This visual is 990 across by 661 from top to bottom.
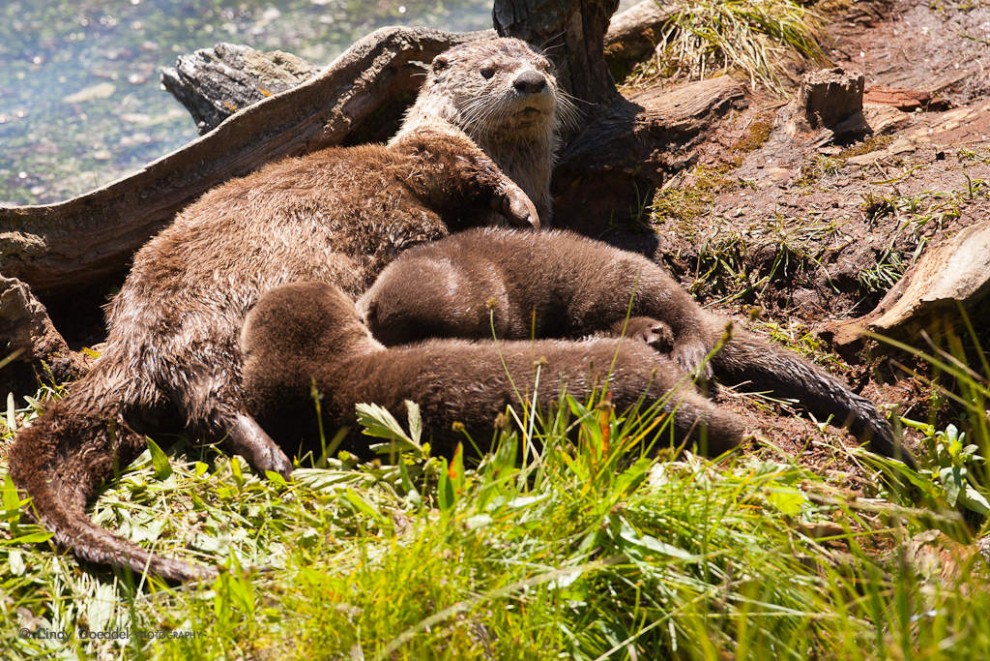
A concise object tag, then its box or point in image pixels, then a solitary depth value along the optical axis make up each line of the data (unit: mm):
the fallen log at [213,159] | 7723
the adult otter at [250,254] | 5562
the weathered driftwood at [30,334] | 6770
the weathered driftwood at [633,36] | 11516
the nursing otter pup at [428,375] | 5301
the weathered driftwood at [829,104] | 9164
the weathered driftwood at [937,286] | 6406
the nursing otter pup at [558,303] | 6223
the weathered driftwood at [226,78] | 9992
